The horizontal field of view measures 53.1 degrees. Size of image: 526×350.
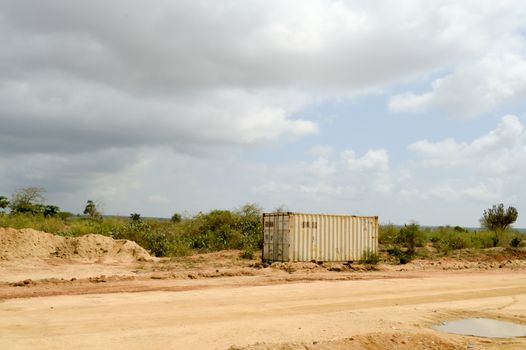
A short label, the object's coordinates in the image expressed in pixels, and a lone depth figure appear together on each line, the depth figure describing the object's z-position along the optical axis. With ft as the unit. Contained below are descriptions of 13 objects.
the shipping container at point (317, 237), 81.15
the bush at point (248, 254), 97.96
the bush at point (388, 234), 135.23
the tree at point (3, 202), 167.20
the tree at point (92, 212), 158.81
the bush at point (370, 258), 88.63
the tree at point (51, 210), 172.19
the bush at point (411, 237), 128.47
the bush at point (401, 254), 97.98
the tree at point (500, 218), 159.75
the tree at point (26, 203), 136.36
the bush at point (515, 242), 134.26
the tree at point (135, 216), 180.41
